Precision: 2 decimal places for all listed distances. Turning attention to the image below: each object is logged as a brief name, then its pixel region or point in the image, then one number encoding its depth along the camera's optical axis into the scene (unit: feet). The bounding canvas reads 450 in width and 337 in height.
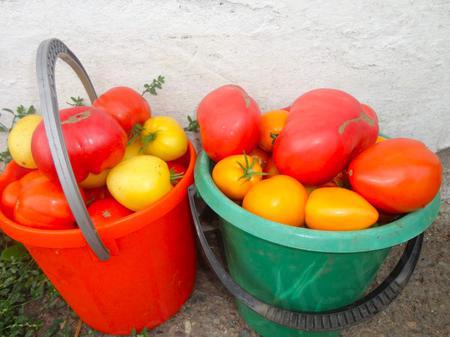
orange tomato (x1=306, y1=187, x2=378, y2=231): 1.82
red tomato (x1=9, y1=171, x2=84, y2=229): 2.12
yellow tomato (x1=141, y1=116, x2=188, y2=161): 2.55
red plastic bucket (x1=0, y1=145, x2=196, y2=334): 2.10
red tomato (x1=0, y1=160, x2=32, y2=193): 2.49
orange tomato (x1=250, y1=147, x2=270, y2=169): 2.50
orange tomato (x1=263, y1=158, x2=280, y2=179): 2.38
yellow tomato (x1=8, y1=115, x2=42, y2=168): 2.36
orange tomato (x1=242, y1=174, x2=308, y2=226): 1.91
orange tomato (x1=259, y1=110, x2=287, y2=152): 2.47
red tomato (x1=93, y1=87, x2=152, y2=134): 2.46
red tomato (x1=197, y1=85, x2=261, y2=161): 2.28
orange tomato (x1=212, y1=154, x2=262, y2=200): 2.10
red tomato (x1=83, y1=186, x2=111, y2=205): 2.52
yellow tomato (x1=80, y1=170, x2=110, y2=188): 2.38
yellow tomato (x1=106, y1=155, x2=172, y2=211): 2.20
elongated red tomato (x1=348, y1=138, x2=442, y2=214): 1.82
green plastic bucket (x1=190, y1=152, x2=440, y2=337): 1.79
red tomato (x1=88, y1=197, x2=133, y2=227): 2.19
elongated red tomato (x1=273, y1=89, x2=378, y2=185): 2.02
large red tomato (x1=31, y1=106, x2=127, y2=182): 2.05
